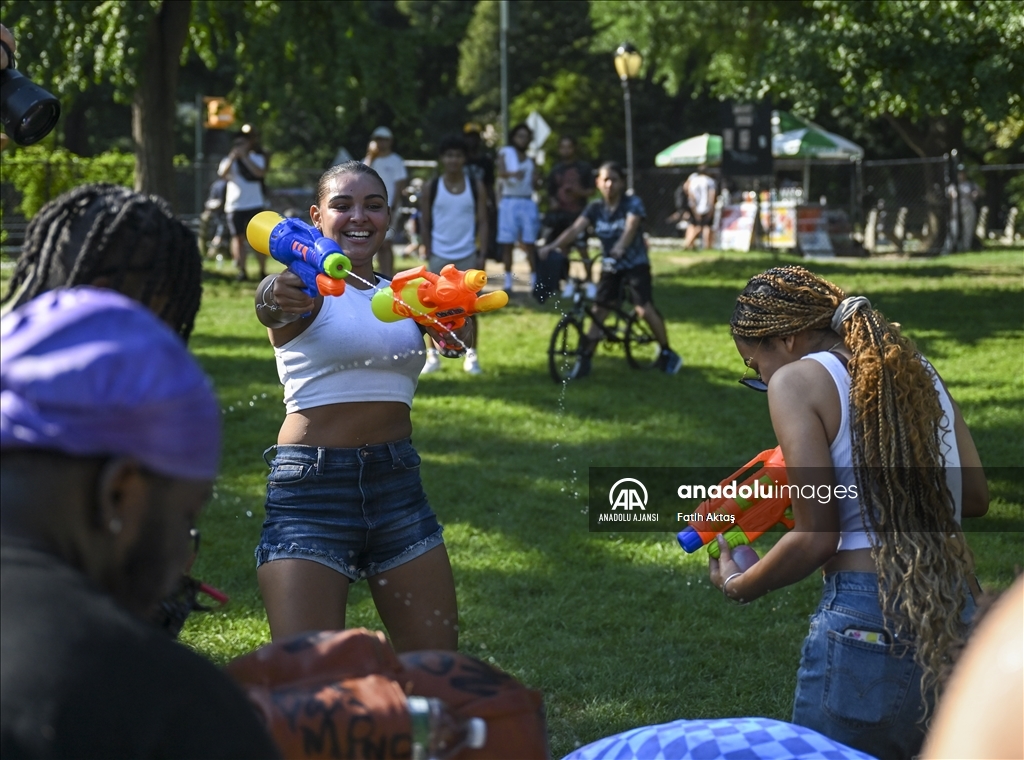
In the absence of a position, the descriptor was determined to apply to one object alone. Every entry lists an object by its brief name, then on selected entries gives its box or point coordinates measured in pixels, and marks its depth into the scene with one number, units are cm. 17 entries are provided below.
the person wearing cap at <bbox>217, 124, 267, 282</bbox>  1650
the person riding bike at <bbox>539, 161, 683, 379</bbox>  1092
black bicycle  1076
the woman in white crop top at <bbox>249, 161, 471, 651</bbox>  346
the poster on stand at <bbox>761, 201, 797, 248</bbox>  2531
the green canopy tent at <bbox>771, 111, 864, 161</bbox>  2983
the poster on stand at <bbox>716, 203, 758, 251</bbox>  2594
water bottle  160
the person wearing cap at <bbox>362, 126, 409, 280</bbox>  1464
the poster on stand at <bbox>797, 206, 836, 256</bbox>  2544
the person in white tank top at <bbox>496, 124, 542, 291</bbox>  1582
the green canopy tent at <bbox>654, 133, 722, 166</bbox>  3186
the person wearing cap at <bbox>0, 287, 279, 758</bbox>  136
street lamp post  2361
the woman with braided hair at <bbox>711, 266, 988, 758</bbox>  285
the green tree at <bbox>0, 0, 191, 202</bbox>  1535
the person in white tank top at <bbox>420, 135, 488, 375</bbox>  1080
